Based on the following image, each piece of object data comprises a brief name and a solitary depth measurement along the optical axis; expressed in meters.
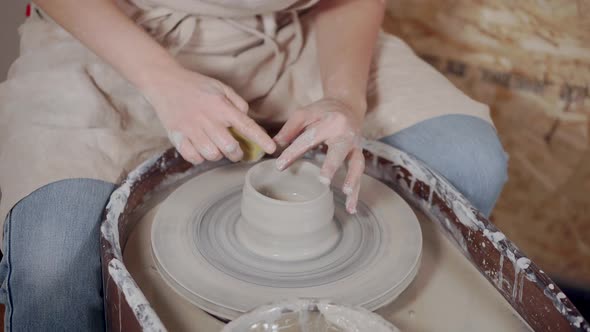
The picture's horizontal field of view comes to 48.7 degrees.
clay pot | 1.04
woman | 1.09
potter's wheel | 1.00
